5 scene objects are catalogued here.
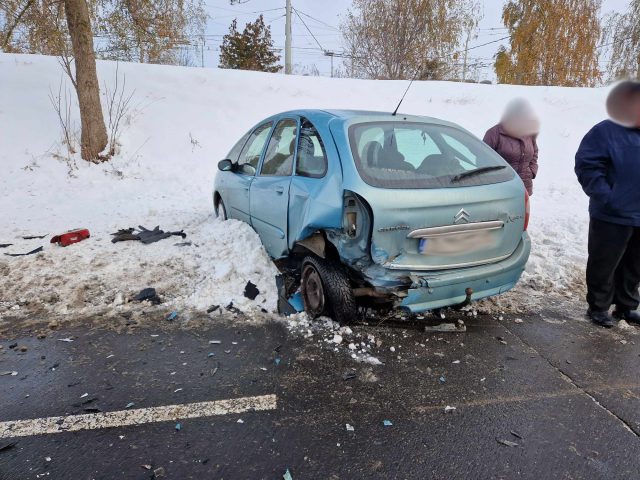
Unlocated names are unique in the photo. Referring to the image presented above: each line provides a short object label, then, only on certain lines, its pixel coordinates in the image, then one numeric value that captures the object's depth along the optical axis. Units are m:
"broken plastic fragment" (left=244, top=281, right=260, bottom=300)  3.82
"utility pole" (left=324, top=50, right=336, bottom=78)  34.12
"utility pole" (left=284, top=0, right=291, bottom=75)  18.58
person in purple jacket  4.75
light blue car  2.93
